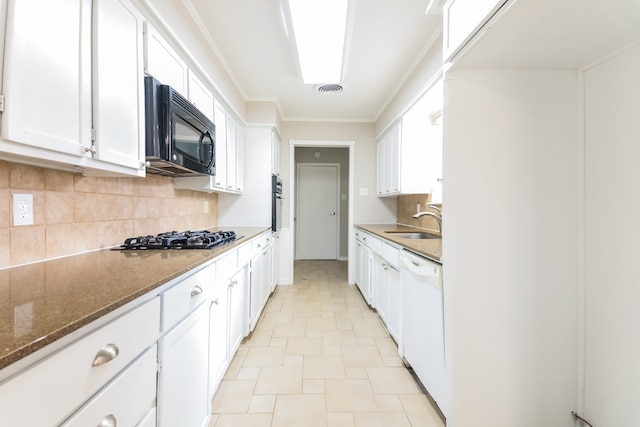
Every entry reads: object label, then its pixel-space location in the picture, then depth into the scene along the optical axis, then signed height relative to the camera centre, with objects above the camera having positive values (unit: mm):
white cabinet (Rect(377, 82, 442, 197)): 2898 +657
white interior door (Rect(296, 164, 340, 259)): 5852 +51
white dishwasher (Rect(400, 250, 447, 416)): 1448 -655
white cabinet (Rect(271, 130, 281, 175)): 3490 +793
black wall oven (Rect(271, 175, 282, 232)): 3379 +140
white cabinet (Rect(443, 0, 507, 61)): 1022 +797
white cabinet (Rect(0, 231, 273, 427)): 514 -419
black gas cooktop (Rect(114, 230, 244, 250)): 1504 -172
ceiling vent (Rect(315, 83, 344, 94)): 3006 +1401
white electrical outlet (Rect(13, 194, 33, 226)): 1045 +12
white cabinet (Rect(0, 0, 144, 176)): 788 +444
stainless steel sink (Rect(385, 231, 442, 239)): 2771 -224
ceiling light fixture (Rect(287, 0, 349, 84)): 1691 +1277
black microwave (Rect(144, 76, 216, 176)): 1405 +458
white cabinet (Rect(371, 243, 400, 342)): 2242 -738
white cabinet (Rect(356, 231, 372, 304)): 3172 -654
